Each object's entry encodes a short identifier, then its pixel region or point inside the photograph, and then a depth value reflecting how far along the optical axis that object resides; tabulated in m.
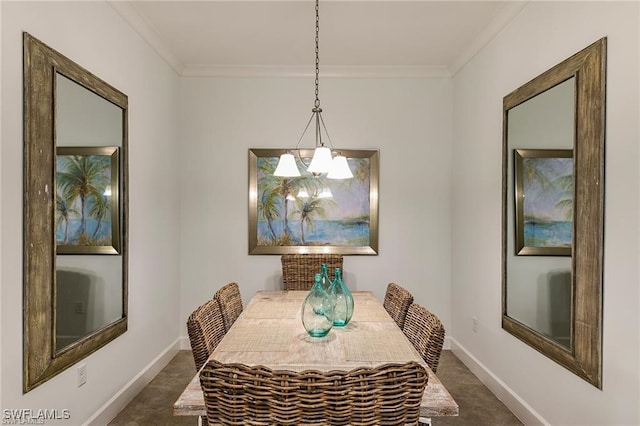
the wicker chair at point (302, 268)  3.72
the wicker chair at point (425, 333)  1.78
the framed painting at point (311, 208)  4.12
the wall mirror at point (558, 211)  2.01
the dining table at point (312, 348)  1.45
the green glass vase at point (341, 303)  2.20
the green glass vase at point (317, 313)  2.04
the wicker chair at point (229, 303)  2.40
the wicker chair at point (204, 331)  1.86
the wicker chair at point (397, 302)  2.46
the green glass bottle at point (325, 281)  2.28
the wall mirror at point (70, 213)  1.93
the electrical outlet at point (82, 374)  2.37
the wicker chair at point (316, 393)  1.15
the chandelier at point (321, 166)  2.38
